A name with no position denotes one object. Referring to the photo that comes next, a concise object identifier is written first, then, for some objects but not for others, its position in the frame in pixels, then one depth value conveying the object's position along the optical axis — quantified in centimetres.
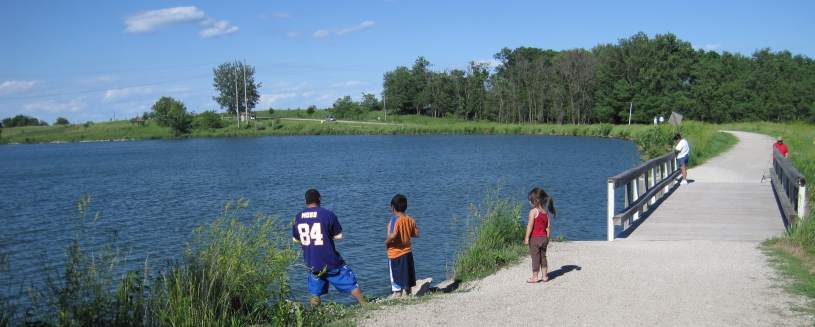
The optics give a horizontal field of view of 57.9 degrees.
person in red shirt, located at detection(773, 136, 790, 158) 2144
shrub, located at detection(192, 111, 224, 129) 11488
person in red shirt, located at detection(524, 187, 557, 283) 907
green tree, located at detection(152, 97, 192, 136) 11294
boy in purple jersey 869
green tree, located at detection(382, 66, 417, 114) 12581
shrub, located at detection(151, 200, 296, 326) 684
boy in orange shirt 899
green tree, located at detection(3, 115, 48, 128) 13750
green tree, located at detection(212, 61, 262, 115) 13450
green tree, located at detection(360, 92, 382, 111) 13825
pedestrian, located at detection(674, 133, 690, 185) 2100
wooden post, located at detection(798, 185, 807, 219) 1176
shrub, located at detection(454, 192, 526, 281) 1044
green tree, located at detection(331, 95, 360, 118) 13138
